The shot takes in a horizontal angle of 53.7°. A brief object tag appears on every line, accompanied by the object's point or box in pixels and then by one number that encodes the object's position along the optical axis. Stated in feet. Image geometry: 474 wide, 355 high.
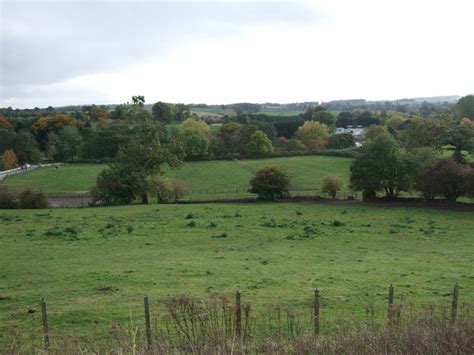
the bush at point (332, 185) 173.47
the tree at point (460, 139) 199.79
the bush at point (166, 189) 167.12
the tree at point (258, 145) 330.75
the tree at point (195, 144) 327.26
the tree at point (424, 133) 216.54
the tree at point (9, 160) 312.13
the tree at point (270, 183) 169.07
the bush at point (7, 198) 153.58
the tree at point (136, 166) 159.84
